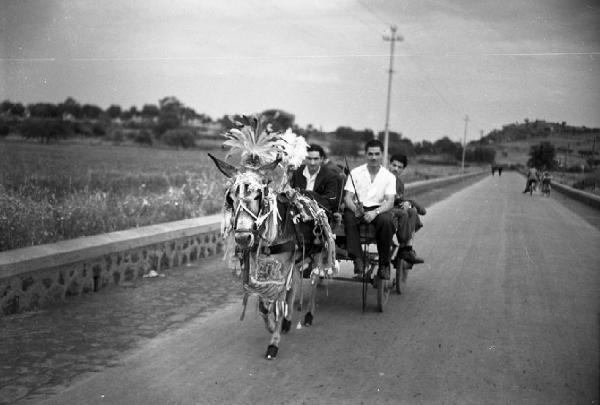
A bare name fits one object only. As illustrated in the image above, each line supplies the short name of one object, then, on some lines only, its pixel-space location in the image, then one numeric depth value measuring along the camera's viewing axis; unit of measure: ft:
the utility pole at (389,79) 116.37
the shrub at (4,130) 49.24
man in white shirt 23.62
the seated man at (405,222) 26.09
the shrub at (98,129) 68.08
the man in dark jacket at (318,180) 23.03
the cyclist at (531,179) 104.14
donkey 16.16
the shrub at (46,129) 52.54
